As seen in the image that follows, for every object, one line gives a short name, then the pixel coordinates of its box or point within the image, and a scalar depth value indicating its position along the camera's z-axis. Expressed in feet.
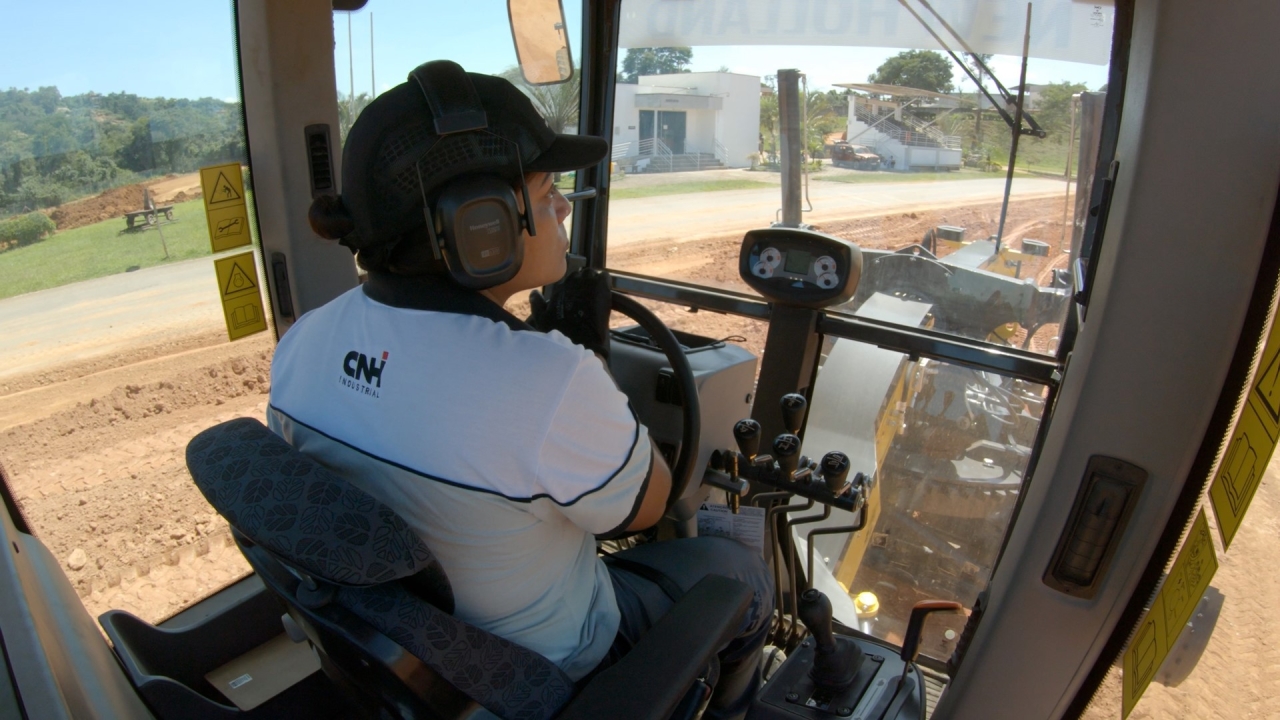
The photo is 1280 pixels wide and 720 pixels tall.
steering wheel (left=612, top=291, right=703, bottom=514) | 5.74
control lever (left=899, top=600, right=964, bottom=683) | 6.09
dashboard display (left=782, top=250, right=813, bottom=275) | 7.13
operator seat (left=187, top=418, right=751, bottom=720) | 3.39
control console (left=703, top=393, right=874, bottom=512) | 5.87
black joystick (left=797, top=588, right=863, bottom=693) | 6.13
